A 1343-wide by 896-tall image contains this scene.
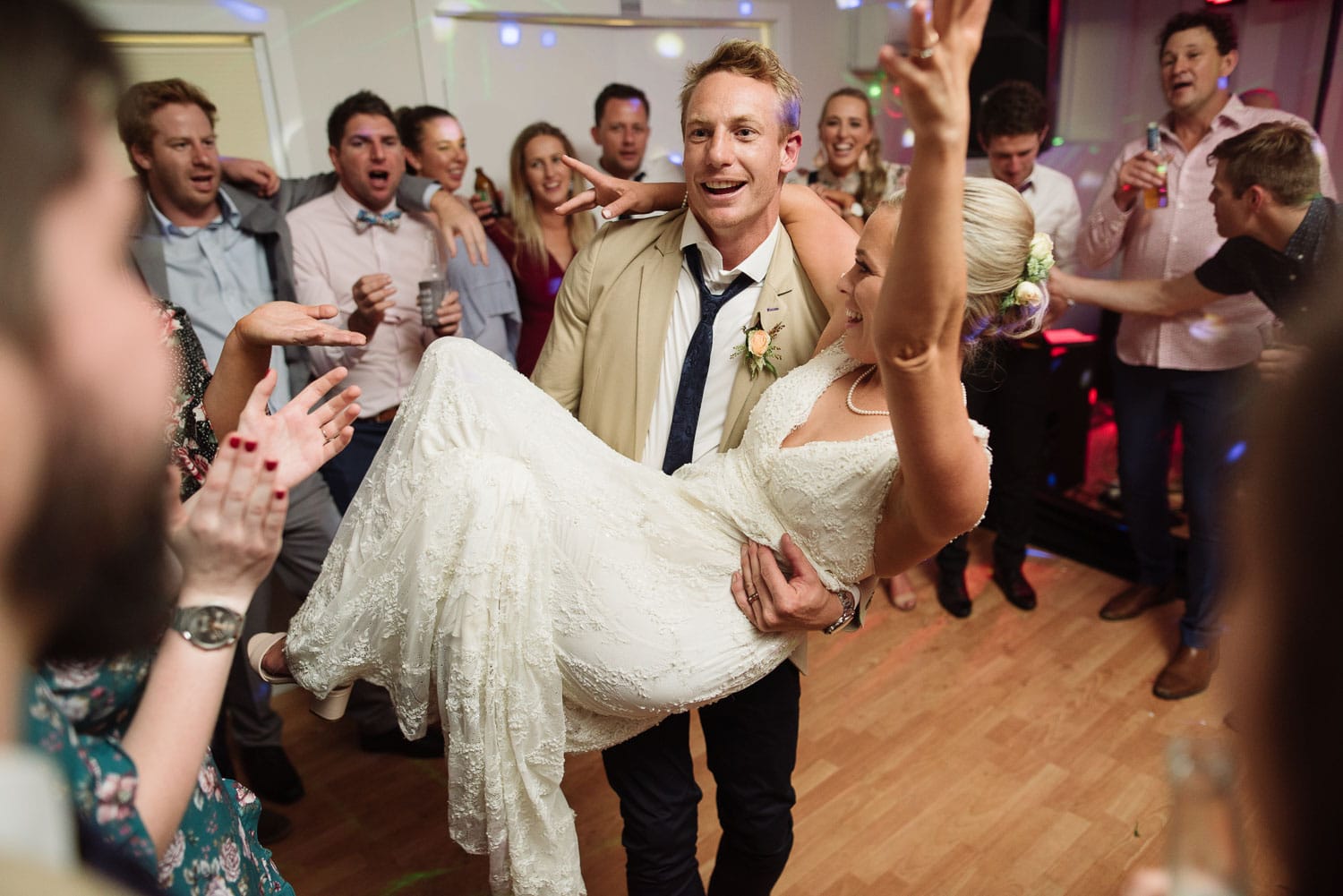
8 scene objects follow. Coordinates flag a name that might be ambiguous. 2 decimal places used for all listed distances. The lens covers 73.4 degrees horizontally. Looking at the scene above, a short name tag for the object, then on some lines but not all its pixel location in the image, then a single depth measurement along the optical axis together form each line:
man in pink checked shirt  2.87
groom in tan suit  1.68
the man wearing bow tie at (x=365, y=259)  2.77
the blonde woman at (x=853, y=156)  3.48
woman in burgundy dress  3.15
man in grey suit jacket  2.43
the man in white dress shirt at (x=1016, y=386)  3.17
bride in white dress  1.41
